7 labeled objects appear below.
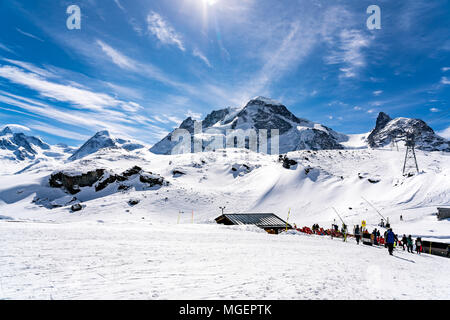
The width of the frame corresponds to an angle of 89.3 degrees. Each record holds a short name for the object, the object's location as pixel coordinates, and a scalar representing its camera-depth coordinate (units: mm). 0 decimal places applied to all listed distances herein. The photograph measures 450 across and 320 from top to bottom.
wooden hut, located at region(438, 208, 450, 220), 33347
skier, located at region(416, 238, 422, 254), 18664
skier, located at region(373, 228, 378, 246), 19864
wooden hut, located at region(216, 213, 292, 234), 29298
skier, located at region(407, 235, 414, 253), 18266
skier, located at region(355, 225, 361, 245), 19238
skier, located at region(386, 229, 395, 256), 13578
